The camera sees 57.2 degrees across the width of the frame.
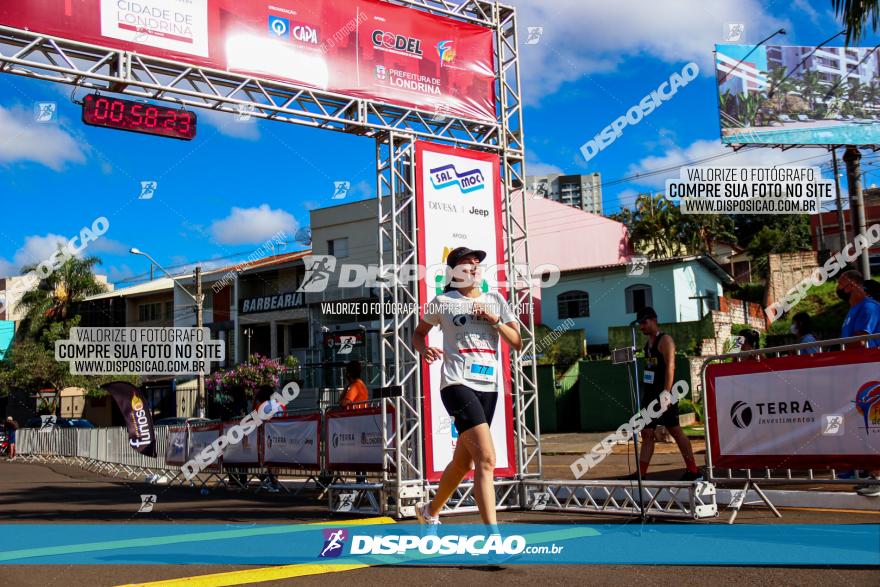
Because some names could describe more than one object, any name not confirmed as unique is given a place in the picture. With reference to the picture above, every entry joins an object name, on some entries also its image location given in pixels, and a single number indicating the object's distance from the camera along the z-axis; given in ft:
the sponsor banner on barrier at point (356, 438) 31.24
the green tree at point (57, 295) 172.14
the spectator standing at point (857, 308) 25.96
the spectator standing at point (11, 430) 104.95
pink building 144.66
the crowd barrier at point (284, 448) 32.40
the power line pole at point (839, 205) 105.44
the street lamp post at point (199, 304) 86.43
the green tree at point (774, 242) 163.02
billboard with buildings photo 109.09
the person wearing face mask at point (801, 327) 31.67
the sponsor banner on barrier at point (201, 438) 46.26
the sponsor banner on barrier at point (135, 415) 51.78
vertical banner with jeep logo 29.12
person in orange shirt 35.86
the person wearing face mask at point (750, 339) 34.50
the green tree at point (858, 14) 29.81
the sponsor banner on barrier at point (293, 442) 36.83
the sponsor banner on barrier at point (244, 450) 41.91
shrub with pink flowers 111.24
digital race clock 27.43
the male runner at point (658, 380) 26.12
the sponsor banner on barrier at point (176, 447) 51.13
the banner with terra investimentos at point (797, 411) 20.64
